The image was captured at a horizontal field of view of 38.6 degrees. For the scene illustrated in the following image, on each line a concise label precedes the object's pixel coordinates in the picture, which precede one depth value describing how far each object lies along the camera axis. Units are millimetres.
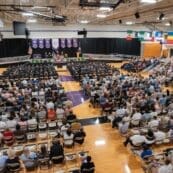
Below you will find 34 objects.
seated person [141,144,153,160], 8037
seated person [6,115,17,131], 10172
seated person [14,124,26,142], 10094
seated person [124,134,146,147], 8852
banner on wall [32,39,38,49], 32959
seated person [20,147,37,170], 8055
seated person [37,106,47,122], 11570
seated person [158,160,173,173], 6859
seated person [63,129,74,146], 9375
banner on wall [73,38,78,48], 34562
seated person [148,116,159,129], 10045
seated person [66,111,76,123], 11148
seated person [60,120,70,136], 9930
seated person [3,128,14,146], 9781
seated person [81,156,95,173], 7520
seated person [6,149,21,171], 7711
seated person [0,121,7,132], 10234
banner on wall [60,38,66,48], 34103
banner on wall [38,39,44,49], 33156
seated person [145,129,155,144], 9047
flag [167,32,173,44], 25344
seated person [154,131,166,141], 9328
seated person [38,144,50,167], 8172
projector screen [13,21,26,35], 16562
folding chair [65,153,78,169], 8547
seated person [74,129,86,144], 9586
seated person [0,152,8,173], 7568
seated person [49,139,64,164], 8202
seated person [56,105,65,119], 11752
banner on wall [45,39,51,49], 33425
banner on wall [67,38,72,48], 34375
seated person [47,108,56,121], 11805
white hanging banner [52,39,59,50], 33750
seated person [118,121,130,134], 10123
